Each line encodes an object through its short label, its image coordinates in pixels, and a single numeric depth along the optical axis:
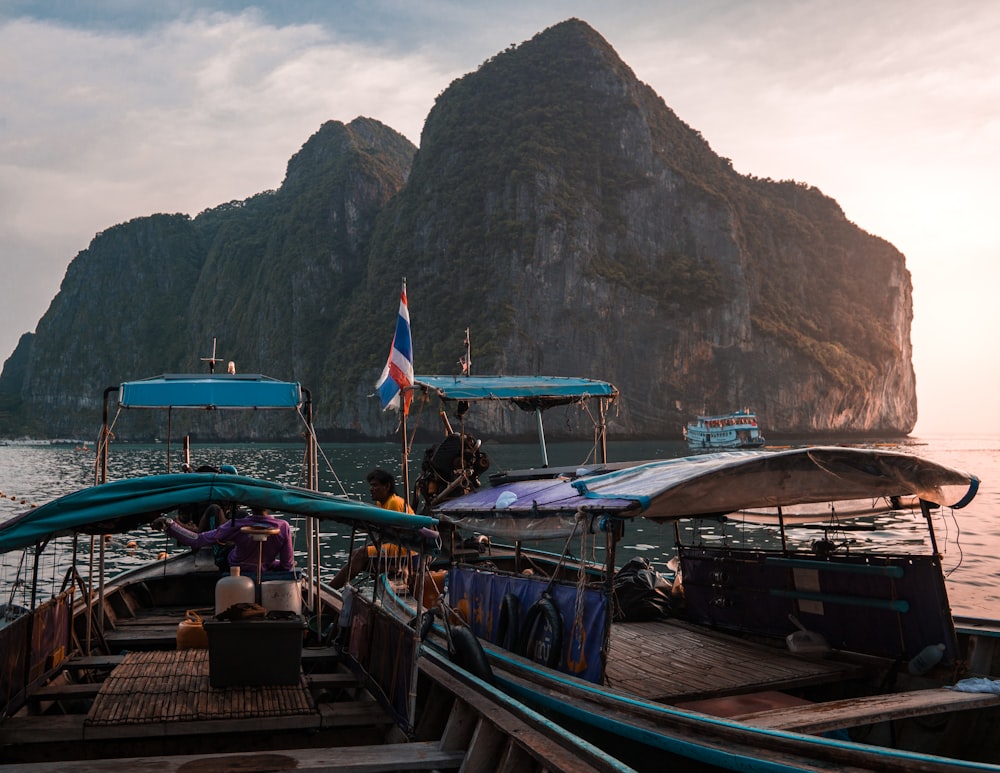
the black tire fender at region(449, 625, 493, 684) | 6.78
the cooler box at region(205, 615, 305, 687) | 6.19
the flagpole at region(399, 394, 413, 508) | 11.07
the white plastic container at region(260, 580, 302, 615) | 7.66
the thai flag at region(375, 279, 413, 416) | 11.28
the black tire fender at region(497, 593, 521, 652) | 7.43
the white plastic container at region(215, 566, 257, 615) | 7.25
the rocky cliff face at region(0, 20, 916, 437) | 97.88
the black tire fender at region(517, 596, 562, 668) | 6.66
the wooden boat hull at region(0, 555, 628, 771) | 5.11
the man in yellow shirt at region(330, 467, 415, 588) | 9.78
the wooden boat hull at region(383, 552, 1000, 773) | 4.69
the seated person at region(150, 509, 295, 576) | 8.15
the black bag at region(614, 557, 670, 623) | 8.94
